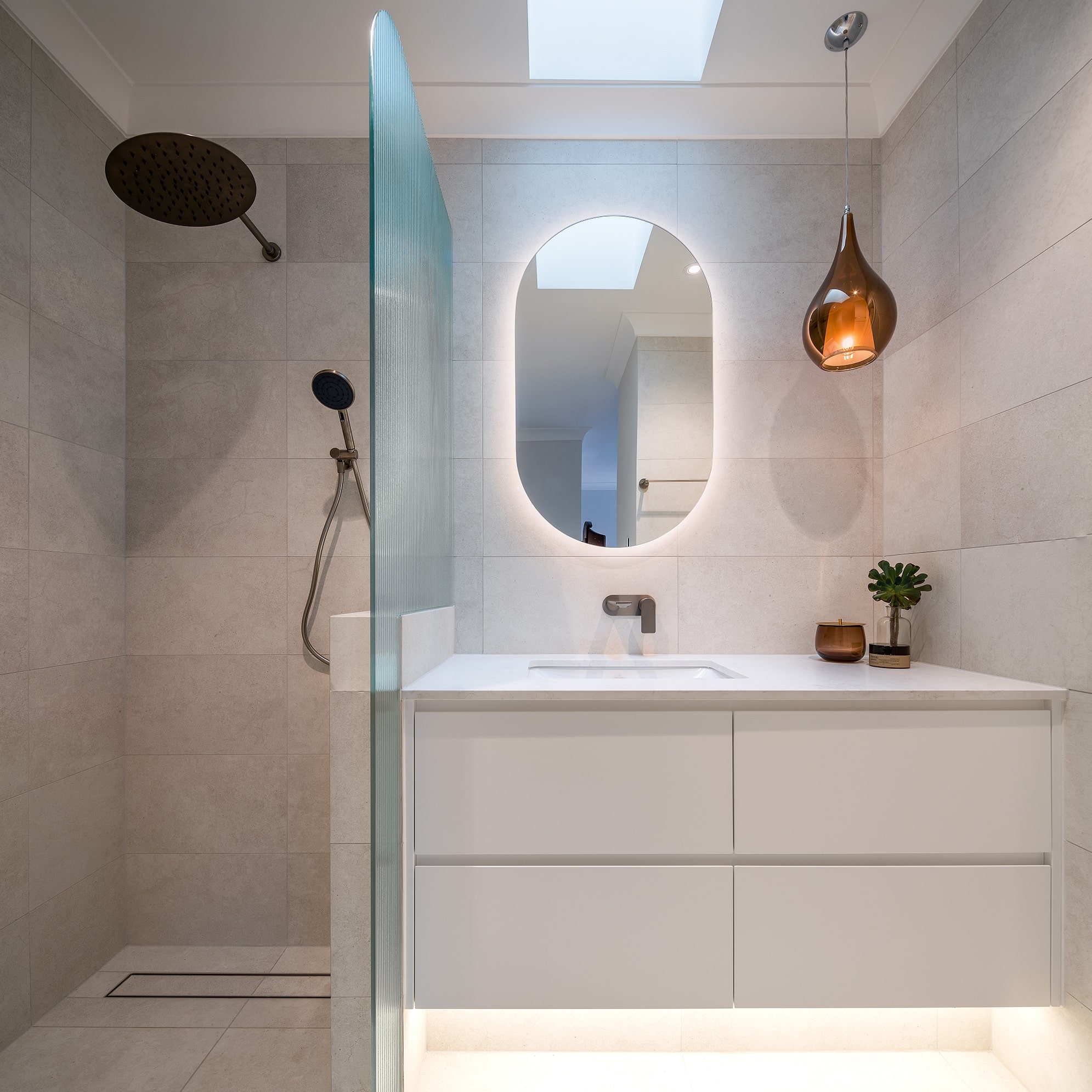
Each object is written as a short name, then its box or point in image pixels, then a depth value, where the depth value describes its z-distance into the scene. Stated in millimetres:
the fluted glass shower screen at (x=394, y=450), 1104
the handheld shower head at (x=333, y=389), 1724
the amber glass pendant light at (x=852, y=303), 1601
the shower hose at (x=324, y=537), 1837
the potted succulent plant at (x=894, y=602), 1571
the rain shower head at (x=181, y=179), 1447
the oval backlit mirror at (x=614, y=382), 1897
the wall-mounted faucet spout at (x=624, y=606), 1837
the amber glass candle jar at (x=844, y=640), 1629
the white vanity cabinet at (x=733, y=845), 1265
